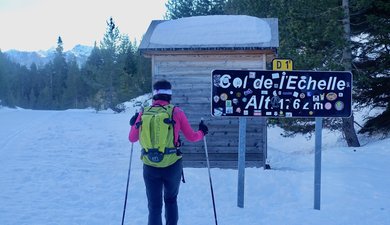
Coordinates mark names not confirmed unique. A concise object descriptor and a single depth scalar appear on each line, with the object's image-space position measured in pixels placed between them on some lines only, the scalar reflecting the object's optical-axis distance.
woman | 5.22
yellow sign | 7.78
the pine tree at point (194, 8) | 36.12
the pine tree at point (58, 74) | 89.62
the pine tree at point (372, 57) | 14.89
